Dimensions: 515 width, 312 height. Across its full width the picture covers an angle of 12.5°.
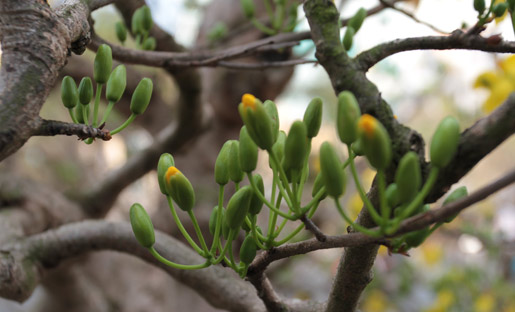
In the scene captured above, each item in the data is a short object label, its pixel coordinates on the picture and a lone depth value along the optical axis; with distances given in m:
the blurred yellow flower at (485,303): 2.35
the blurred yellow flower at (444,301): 2.45
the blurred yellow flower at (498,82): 1.08
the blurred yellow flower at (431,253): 3.17
